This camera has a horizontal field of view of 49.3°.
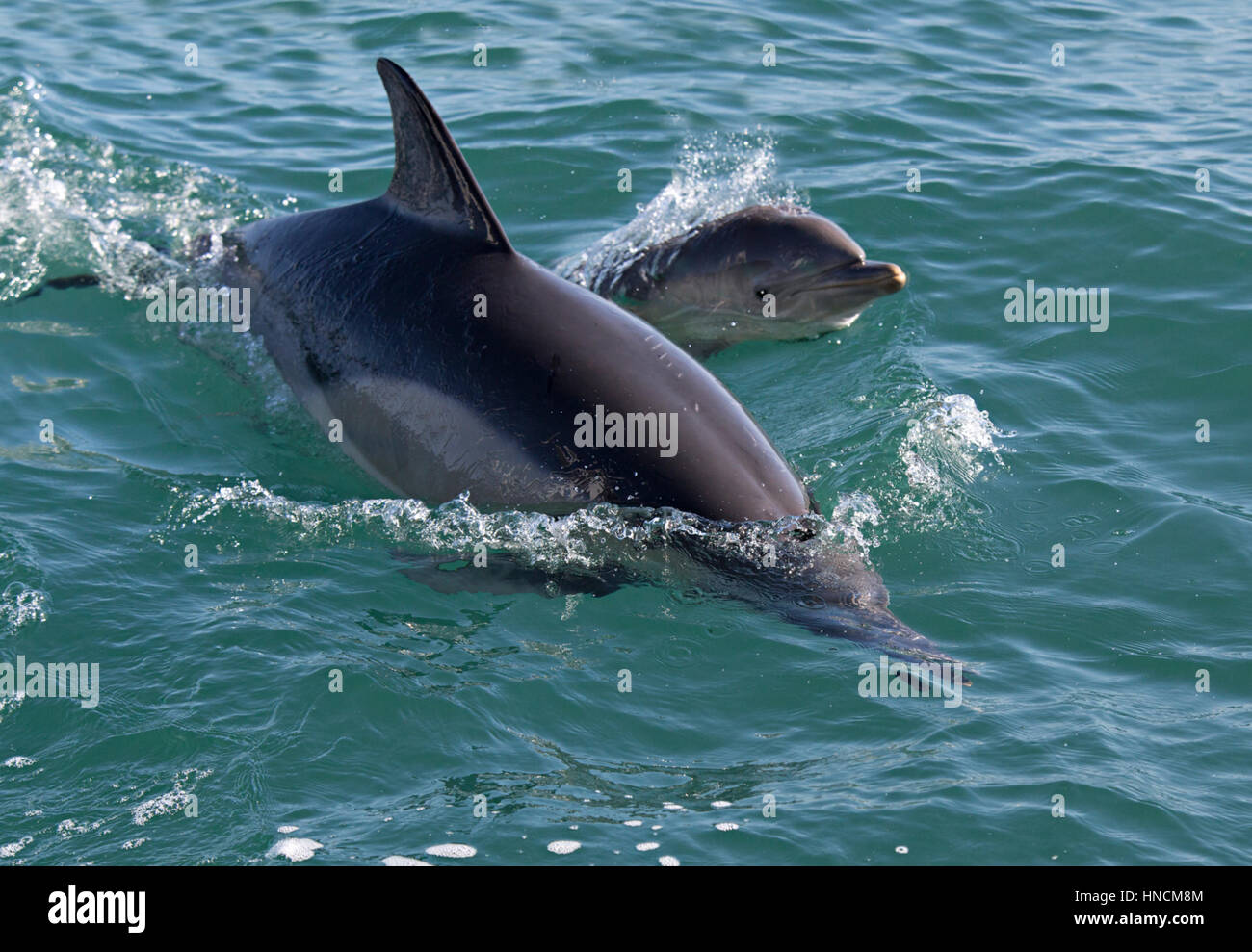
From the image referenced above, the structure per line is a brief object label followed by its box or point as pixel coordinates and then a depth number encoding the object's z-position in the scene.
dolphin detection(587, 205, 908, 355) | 10.00
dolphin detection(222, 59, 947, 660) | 7.04
